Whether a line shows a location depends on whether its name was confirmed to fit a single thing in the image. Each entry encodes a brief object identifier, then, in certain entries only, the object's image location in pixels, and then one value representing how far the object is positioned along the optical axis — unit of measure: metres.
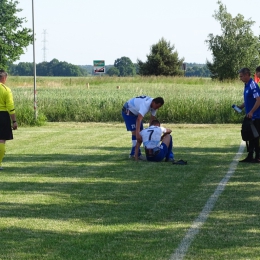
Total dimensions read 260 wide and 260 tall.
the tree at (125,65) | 173.88
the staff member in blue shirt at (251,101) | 15.37
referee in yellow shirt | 13.91
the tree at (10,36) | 77.50
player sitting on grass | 15.20
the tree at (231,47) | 87.44
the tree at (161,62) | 95.19
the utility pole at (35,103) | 28.87
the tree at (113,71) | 162.62
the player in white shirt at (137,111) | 14.99
